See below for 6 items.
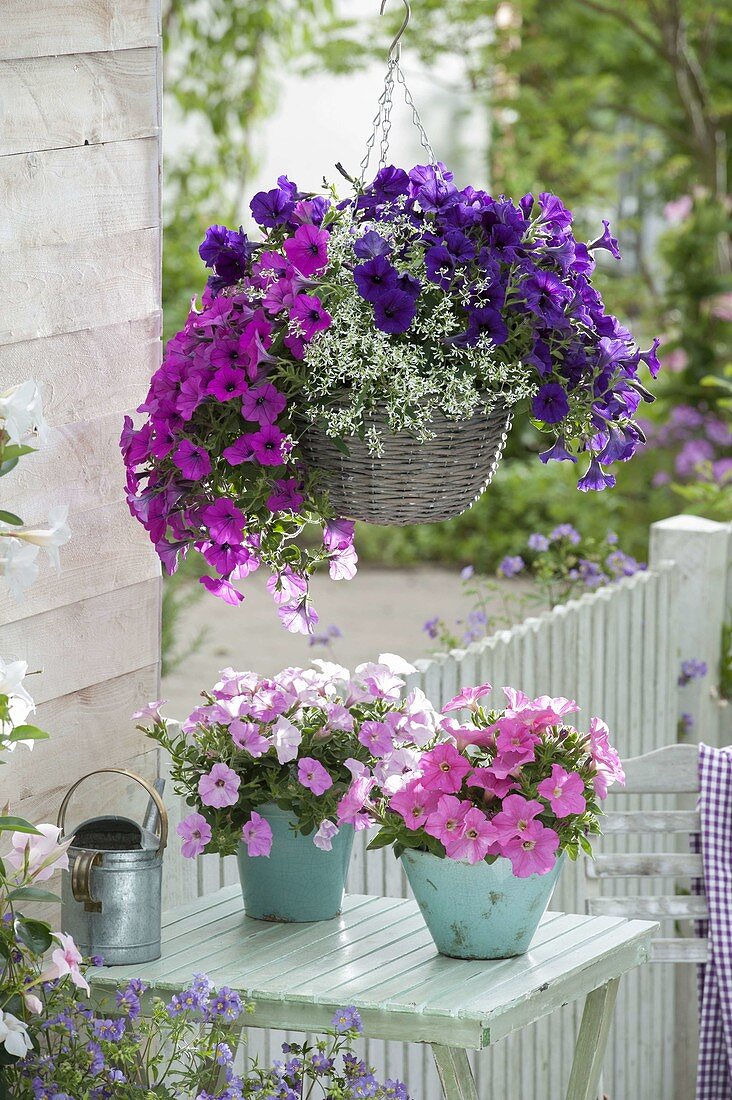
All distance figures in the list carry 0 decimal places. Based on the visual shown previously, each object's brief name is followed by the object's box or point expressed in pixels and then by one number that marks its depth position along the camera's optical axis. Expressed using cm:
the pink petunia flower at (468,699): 478
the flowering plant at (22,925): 439
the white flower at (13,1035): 437
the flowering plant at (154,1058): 452
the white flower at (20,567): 428
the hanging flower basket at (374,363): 453
